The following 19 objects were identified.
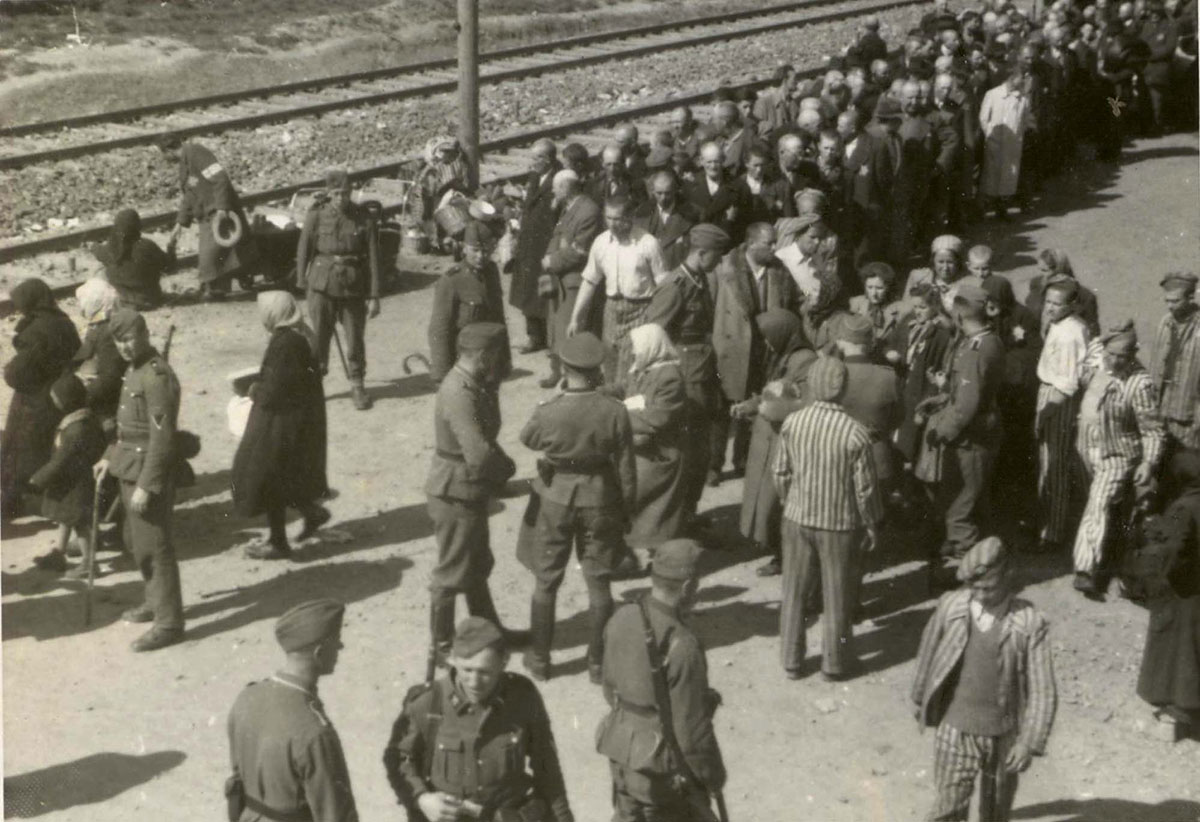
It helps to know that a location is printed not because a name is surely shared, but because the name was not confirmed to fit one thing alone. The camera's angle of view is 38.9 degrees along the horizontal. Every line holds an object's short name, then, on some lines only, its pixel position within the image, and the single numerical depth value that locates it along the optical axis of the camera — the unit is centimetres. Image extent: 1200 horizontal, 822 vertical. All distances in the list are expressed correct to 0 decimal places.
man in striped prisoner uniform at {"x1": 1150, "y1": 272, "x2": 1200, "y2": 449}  1117
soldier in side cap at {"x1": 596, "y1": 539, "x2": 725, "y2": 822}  672
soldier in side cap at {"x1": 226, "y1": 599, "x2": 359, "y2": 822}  600
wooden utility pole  1728
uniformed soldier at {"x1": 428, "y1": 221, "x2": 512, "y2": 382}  1151
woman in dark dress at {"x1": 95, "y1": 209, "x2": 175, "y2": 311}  1421
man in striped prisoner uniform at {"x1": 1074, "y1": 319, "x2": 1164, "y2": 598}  988
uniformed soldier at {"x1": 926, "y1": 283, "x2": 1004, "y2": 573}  1002
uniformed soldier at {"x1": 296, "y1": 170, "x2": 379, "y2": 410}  1286
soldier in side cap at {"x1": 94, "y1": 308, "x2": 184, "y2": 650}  944
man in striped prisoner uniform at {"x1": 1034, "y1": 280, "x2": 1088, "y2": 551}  1058
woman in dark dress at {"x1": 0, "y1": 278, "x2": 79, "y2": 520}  1058
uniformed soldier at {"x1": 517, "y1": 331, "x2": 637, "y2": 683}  891
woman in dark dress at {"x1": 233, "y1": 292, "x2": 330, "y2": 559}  1041
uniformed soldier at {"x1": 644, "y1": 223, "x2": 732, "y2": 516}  1096
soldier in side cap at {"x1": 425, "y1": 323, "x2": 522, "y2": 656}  898
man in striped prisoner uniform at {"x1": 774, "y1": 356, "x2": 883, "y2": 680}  897
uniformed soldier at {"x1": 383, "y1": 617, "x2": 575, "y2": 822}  620
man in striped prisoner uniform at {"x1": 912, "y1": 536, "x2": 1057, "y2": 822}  720
